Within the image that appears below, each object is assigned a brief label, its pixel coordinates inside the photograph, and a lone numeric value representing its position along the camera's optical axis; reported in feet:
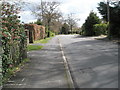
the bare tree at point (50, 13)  162.09
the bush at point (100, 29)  135.41
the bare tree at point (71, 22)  303.87
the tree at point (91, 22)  154.20
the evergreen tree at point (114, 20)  91.86
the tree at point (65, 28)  329.19
